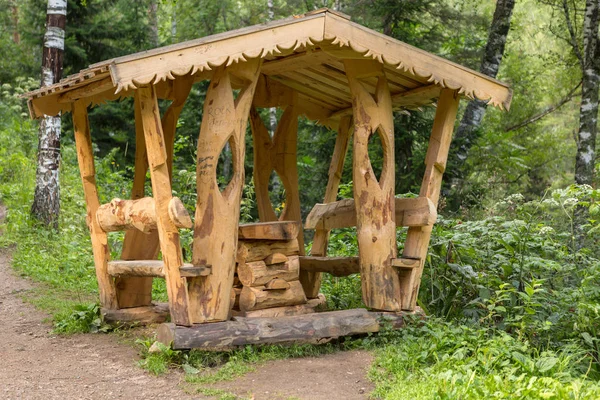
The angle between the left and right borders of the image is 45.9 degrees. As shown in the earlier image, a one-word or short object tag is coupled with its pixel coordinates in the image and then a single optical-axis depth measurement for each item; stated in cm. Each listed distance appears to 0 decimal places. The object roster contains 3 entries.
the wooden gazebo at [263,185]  624
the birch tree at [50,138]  1091
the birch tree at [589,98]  1116
